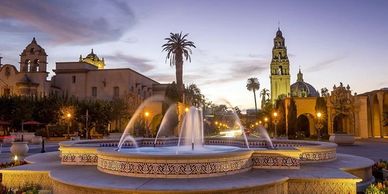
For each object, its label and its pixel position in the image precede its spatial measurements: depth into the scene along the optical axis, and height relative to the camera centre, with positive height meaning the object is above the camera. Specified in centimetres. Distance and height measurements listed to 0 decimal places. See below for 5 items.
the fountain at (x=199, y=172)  695 -128
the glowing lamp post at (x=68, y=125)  3653 -36
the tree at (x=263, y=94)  11148 +904
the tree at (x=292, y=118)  4020 +35
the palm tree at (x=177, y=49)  4784 +1057
